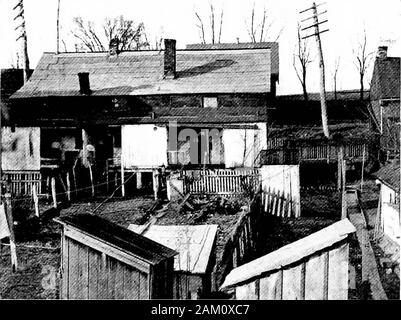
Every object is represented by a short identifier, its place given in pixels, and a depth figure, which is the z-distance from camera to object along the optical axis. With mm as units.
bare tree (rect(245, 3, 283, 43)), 61481
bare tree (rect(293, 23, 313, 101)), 60656
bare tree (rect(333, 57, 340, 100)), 64125
